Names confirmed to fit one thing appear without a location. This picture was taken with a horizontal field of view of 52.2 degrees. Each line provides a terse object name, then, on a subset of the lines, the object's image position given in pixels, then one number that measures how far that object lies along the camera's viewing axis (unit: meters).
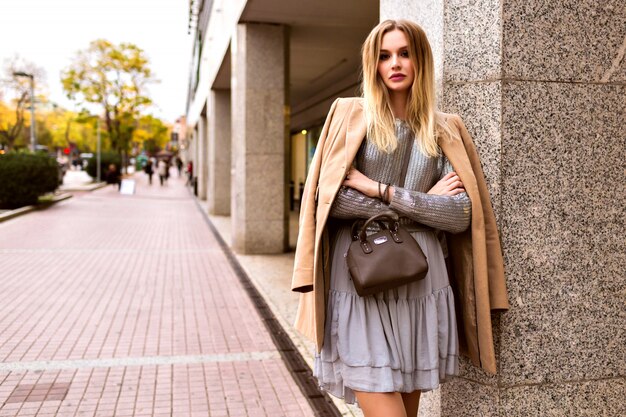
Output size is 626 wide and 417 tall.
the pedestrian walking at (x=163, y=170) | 45.09
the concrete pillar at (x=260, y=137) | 11.23
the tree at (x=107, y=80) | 44.75
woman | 2.27
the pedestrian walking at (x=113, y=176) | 35.75
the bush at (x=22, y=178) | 19.23
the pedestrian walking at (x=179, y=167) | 62.42
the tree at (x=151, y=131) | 51.66
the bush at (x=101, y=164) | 43.03
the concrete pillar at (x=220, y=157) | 19.27
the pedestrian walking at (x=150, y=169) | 45.15
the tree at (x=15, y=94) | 50.25
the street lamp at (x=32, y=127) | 33.22
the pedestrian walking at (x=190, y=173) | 41.83
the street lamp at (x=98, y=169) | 40.97
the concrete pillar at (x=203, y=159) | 25.97
